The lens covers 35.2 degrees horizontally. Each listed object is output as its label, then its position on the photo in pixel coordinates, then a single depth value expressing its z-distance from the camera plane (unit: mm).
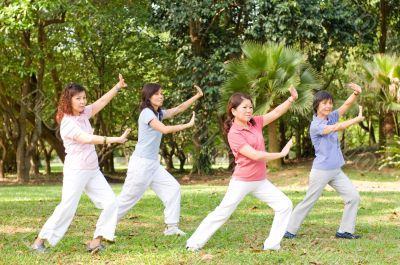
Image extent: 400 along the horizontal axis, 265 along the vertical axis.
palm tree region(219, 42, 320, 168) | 17516
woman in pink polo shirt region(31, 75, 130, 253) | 6758
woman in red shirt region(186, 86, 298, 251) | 6590
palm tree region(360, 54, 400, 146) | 17938
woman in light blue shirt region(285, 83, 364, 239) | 7637
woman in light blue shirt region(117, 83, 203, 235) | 7559
